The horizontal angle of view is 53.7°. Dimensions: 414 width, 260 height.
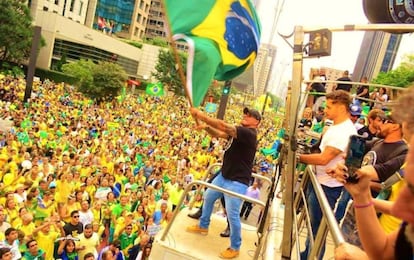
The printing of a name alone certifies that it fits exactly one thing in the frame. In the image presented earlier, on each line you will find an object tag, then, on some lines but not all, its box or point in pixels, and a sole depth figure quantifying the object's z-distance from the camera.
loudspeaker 3.27
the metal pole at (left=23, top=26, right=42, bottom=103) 21.70
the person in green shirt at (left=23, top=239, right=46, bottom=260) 5.76
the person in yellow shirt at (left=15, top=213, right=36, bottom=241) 6.38
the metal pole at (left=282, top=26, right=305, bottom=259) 2.96
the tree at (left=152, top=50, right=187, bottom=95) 51.94
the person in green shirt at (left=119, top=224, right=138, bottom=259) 7.07
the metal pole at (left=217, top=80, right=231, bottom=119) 17.41
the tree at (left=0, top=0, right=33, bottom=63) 35.00
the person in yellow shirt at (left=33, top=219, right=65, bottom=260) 6.22
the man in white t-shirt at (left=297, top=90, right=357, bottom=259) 3.20
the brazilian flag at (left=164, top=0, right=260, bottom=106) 3.80
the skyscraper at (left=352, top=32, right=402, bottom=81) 102.69
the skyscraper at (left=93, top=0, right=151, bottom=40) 79.38
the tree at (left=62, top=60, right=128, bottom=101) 35.25
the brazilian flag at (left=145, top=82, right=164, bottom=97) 25.47
